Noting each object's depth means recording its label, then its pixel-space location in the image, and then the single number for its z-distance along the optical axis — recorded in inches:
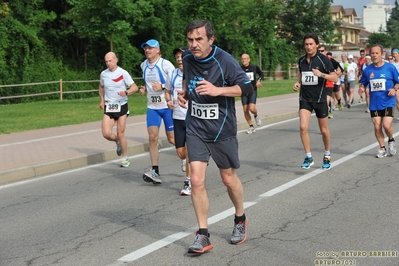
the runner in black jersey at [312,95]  433.7
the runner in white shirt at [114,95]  468.4
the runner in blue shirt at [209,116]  239.3
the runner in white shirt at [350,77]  972.6
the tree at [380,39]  4603.8
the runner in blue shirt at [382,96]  480.4
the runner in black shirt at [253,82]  676.1
